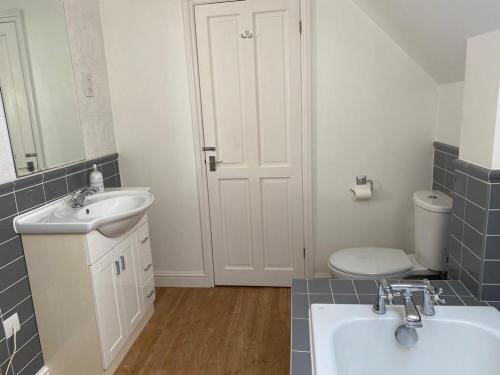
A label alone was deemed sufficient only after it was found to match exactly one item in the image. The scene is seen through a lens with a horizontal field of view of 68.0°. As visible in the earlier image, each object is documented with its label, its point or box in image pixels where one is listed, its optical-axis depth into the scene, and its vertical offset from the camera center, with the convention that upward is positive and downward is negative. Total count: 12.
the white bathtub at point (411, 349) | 1.46 -0.94
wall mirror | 1.81 +0.20
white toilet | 2.07 -0.88
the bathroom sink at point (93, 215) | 1.70 -0.47
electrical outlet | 1.69 -0.91
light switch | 2.37 +0.23
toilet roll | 2.51 -0.56
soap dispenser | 2.32 -0.36
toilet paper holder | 2.59 -0.51
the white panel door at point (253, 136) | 2.46 -0.16
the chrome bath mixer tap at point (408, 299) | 1.45 -0.76
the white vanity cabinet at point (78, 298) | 1.74 -0.85
